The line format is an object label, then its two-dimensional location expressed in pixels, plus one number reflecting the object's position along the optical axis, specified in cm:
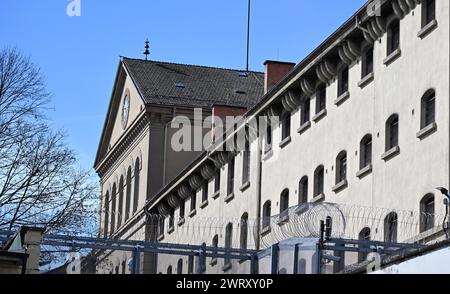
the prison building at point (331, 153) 3622
